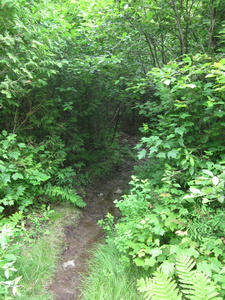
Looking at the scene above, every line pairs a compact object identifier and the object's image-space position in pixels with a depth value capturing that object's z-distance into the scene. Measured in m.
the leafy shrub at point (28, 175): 3.38
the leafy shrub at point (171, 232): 2.18
